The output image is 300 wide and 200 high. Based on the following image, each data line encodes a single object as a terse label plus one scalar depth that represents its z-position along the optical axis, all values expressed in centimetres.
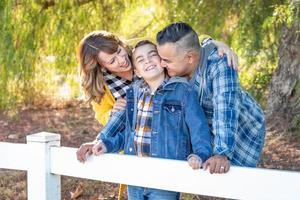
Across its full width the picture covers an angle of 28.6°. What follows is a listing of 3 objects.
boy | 259
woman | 311
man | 254
